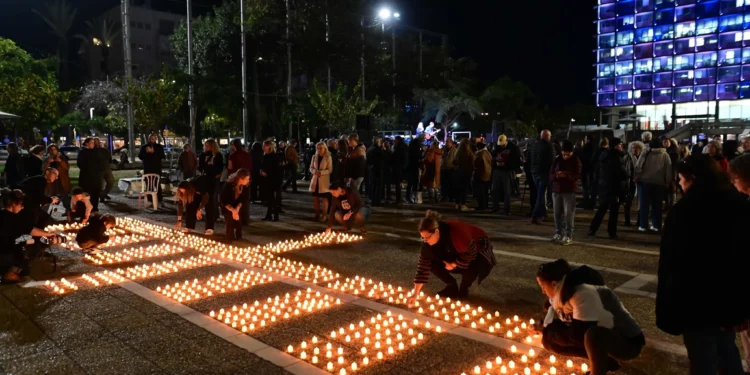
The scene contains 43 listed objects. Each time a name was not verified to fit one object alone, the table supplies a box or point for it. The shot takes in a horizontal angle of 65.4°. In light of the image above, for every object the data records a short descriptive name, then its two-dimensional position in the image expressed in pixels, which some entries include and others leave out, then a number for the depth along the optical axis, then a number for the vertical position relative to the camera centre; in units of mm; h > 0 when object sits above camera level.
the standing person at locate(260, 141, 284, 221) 11844 -354
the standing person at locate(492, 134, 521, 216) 12383 -160
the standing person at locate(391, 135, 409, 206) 14672 +14
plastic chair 14117 -629
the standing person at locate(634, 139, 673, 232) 9898 -368
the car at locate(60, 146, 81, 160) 54094 +1184
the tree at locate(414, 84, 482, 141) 57812 +5560
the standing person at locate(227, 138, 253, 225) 11062 +35
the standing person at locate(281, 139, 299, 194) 16750 -77
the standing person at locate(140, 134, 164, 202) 14320 +137
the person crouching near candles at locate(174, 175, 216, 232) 10328 -678
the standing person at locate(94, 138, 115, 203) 13117 +44
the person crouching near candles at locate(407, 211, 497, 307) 5793 -943
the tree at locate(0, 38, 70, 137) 29719 +3225
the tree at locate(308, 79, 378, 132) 33469 +3040
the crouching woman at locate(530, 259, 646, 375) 3742 -1079
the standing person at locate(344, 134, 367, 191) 11516 -100
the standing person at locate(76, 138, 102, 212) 12336 -210
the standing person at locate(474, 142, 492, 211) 12836 -338
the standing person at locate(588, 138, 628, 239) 9367 -439
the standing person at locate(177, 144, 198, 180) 14250 -41
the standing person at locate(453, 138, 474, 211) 13445 -256
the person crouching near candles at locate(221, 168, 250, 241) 9414 -642
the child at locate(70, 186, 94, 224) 10469 -812
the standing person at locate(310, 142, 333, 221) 11445 -232
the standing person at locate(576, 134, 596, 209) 13633 -256
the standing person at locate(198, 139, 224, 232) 10969 -8
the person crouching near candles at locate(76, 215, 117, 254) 8641 -1064
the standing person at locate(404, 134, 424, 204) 14797 -165
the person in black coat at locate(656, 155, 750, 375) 3199 -613
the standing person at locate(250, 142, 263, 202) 14664 +68
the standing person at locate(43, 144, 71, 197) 12125 -76
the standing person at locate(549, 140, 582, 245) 8836 -439
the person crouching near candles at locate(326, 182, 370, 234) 10188 -885
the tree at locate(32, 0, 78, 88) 67062 +16199
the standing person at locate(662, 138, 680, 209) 11245 +103
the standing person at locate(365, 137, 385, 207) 14062 -206
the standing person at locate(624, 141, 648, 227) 10672 -140
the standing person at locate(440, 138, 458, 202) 14562 -325
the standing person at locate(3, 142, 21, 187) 11664 -86
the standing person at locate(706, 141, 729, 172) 8716 +108
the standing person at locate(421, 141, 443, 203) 14066 -189
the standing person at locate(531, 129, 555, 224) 10898 -49
